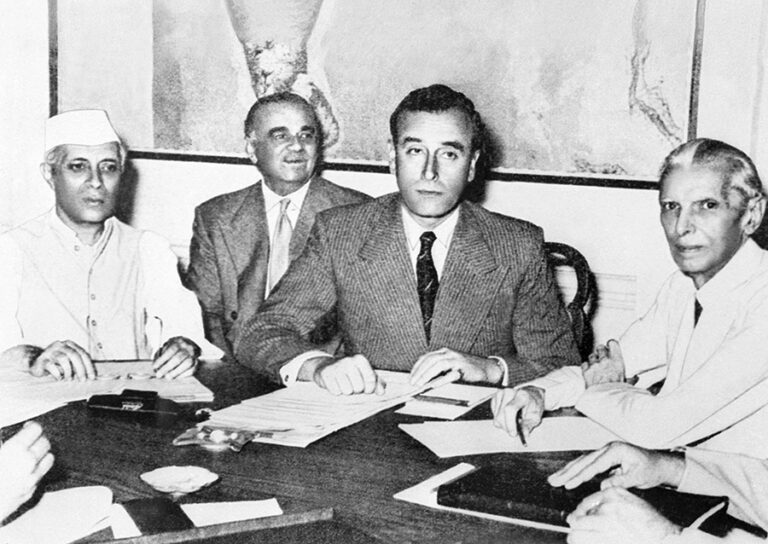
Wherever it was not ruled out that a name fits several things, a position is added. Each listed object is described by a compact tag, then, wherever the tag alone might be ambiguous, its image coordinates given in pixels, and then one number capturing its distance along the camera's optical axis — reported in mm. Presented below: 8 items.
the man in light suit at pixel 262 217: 2518
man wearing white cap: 2156
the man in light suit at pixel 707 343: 1382
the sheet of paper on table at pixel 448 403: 1391
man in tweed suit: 1984
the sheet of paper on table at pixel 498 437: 1196
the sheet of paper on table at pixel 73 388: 1378
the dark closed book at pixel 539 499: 919
